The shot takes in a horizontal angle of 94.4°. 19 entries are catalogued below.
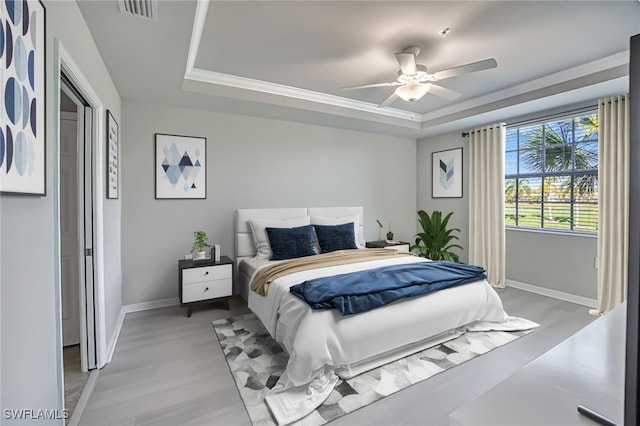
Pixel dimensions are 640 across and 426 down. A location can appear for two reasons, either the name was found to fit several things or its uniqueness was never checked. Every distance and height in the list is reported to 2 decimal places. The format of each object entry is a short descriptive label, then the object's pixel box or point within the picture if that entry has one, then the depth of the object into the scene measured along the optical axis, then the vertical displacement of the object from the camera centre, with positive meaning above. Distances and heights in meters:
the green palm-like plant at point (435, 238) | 4.53 -0.45
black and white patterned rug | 1.91 -1.24
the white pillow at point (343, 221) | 4.28 -0.18
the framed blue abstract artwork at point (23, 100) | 0.97 +0.40
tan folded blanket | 2.83 -0.56
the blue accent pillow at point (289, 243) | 3.61 -0.42
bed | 2.01 -0.95
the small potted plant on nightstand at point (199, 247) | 3.58 -0.46
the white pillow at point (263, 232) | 3.77 -0.29
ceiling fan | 2.43 +1.17
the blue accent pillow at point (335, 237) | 4.00 -0.39
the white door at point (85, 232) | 2.23 -0.17
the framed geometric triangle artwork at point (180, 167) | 3.65 +0.54
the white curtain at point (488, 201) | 4.45 +0.12
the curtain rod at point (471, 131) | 4.43 +1.25
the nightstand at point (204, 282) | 3.32 -0.84
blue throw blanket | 2.19 -0.63
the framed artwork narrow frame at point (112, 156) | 2.60 +0.50
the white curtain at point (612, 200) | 3.30 +0.10
